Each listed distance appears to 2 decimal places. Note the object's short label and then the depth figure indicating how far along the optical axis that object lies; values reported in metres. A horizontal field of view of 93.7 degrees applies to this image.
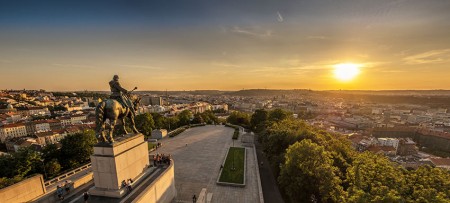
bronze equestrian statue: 13.54
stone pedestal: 13.24
